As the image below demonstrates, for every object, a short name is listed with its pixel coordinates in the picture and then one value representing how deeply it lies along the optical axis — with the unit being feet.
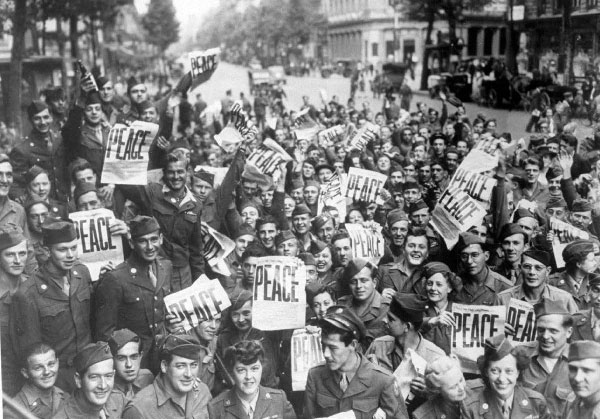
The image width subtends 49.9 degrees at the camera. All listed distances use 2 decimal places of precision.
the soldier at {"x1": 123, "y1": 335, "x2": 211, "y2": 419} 10.98
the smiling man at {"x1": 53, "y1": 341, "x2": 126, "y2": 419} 10.50
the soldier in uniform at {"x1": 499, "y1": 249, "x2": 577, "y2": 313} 13.28
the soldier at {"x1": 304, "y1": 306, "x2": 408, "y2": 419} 10.69
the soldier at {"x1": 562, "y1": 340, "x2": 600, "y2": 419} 10.47
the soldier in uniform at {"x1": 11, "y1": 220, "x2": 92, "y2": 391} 11.91
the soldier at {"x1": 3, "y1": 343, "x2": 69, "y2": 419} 10.57
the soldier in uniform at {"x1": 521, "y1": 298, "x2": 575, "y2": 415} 11.38
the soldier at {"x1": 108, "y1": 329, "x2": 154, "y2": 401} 11.18
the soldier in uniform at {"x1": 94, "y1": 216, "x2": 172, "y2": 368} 12.75
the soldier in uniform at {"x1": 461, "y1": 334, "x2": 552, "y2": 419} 10.60
